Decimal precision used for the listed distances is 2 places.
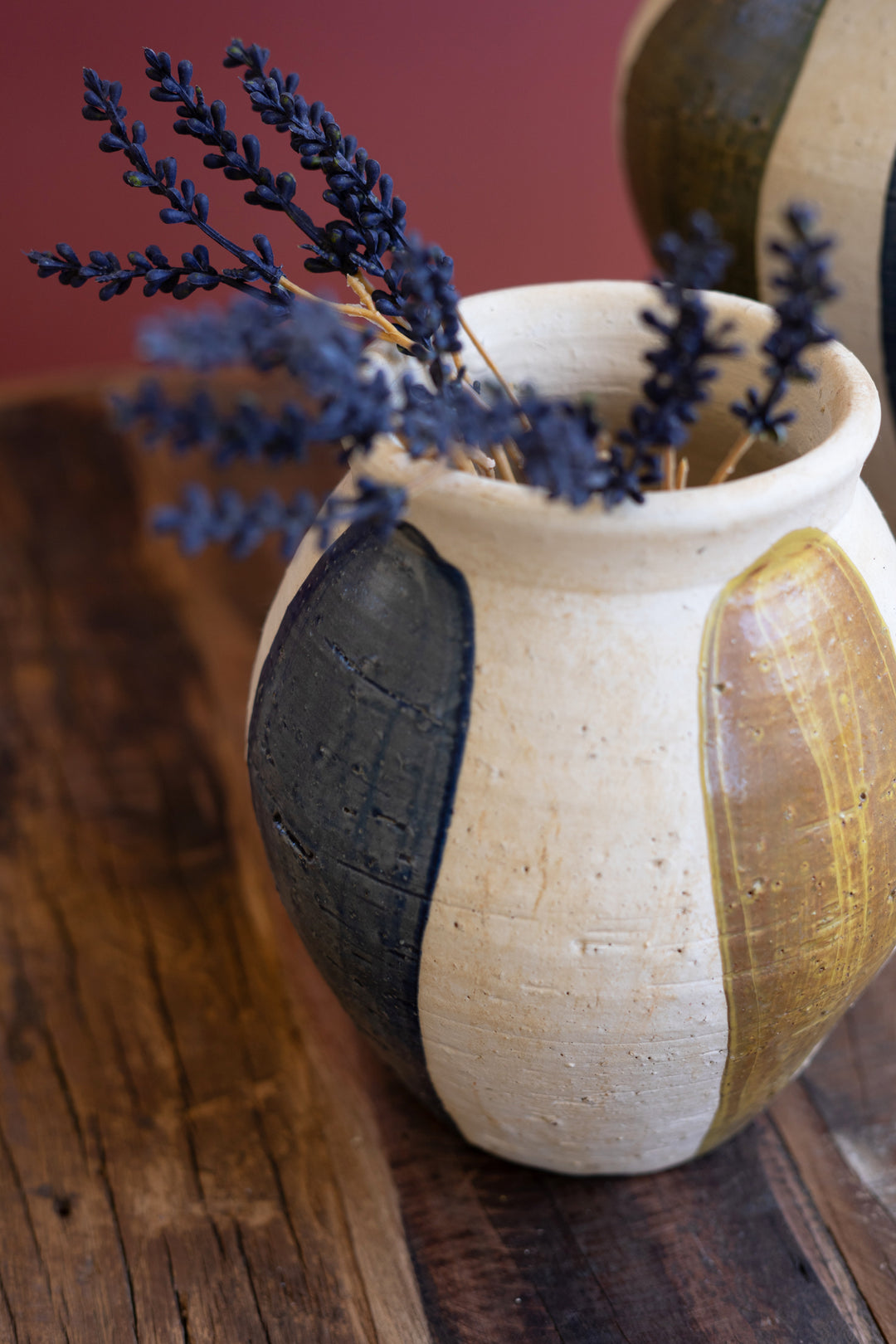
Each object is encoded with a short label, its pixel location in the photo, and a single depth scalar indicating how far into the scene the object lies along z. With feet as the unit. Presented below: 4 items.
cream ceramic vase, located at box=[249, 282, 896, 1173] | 2.01
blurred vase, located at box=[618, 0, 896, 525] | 3.16
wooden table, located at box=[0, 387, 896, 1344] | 2.48
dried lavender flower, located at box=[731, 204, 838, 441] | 1.59
